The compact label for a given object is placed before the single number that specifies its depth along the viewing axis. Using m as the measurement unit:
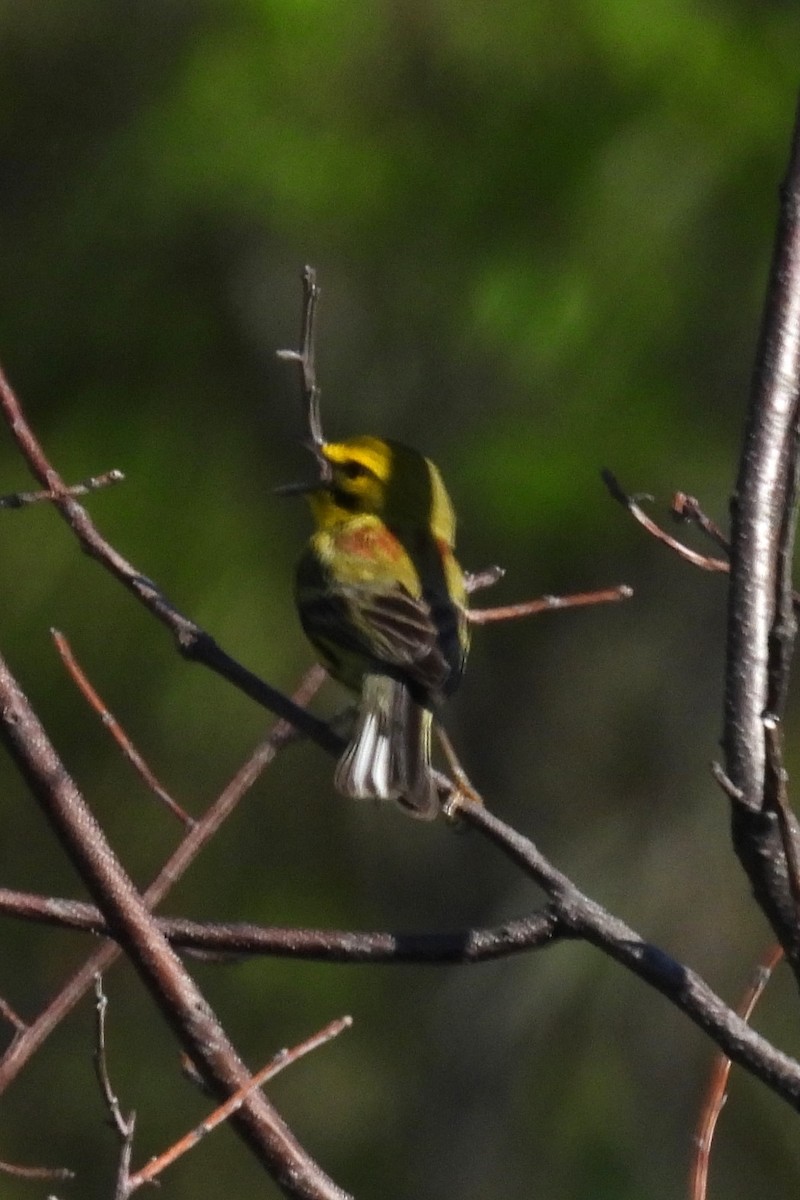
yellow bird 6.73
